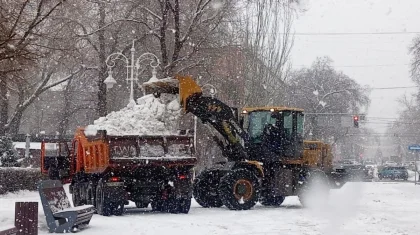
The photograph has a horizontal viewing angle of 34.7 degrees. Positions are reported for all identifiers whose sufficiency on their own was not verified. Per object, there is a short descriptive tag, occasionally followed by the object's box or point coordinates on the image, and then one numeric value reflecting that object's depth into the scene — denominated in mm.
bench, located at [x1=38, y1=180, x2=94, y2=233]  12820
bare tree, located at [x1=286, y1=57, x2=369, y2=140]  71688
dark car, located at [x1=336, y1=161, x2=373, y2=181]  42125
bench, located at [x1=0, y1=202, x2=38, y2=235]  11500
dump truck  16625
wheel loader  19438
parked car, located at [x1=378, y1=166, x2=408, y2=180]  54719
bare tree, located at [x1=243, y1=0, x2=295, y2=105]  38938
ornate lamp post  22734
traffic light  46031
